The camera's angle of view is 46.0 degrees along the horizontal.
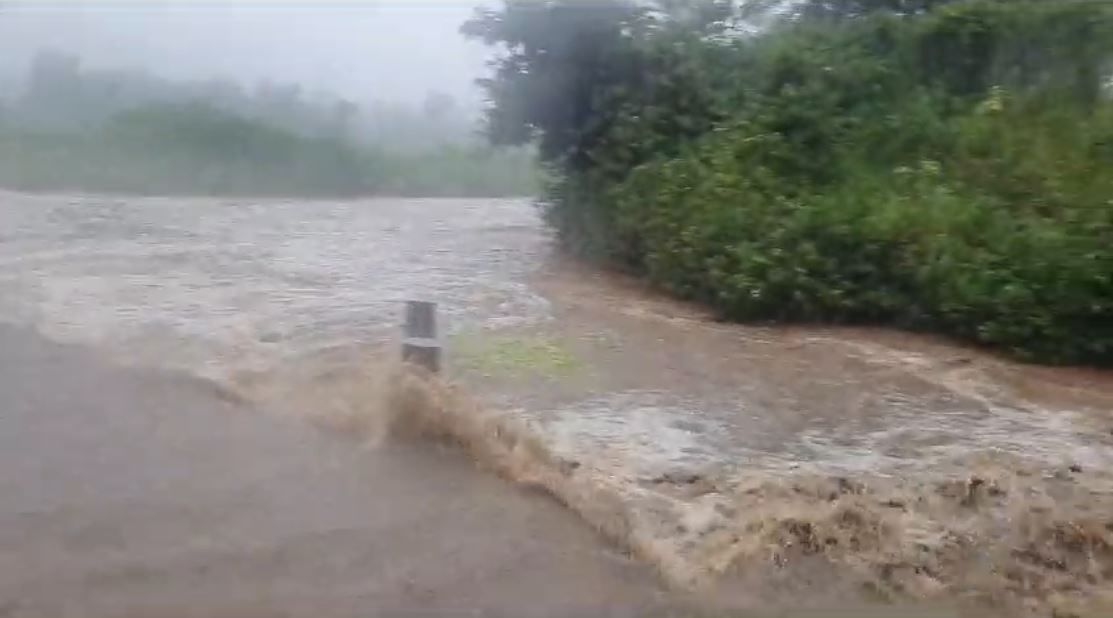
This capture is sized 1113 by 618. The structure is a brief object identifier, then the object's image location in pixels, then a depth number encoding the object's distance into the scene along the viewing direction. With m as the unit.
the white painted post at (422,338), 7.53
